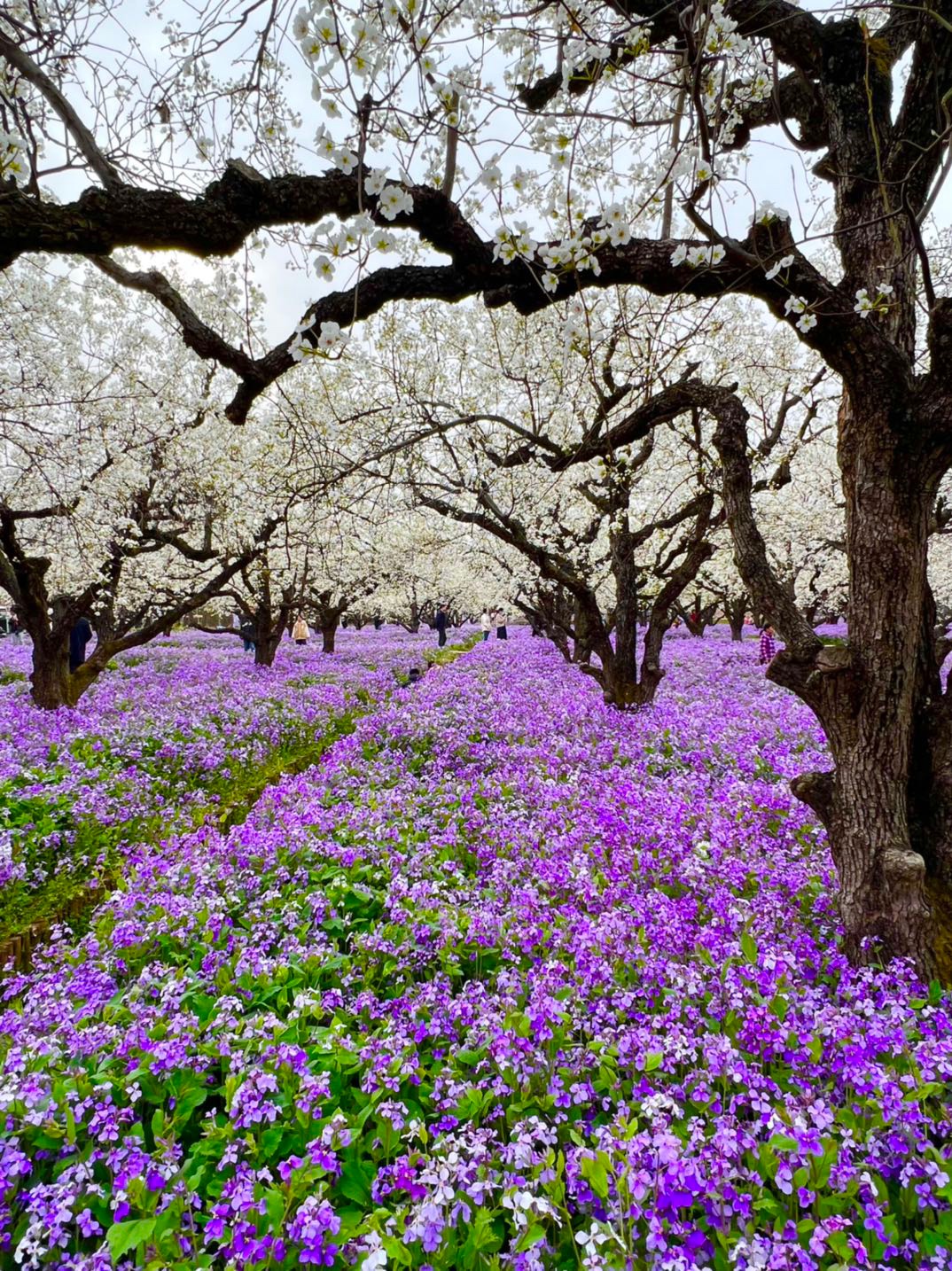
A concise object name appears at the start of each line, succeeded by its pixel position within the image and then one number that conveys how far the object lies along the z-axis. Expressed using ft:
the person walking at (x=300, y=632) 111.75
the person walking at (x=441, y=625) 130.00
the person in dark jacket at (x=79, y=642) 78.05
